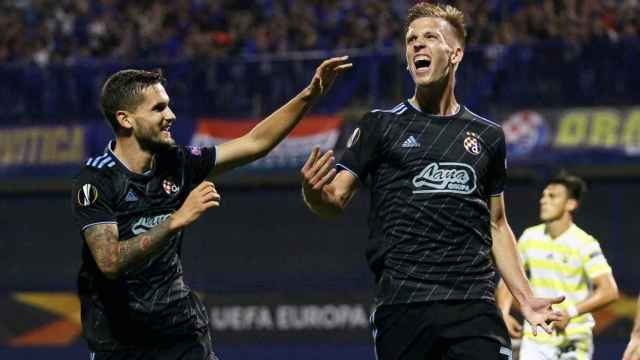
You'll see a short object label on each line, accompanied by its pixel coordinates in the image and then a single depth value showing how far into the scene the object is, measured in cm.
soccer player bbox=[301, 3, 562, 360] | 1078
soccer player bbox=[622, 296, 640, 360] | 1120
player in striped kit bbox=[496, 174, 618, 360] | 1680
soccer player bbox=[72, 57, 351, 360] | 1073
